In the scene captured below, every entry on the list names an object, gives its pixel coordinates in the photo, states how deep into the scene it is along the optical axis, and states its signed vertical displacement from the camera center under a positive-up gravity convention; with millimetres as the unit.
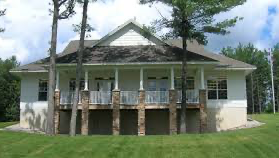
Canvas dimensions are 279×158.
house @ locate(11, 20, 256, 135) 16276 +238
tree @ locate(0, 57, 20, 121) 37267 -690
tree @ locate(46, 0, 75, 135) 14722 +1340
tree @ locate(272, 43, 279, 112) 47146 +4559
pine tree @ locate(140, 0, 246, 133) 14208 +4013
